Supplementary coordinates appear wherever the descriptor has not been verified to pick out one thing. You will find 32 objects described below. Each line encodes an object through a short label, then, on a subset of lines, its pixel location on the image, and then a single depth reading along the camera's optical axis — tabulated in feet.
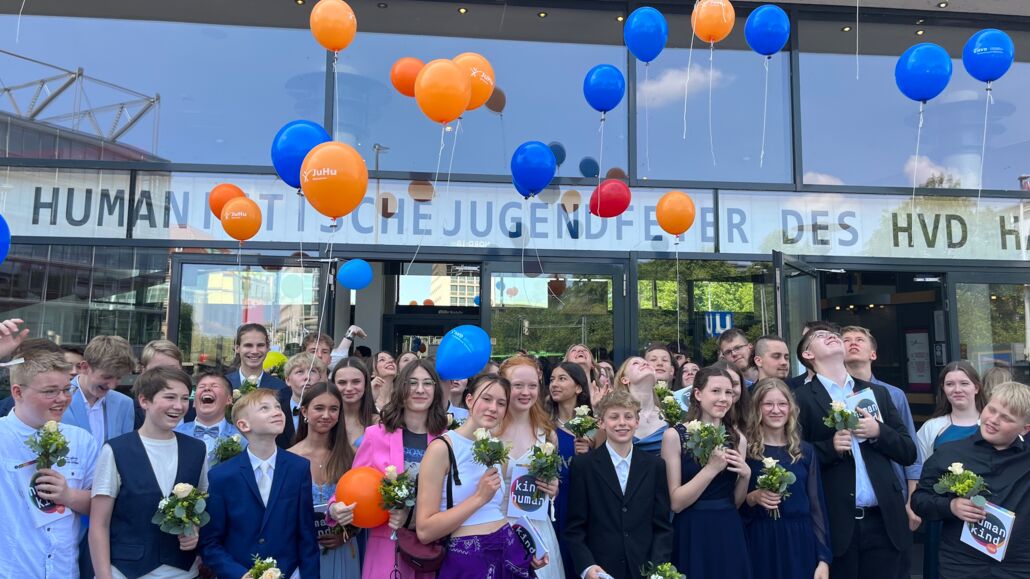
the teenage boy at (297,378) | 15.21
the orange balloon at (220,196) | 23.38
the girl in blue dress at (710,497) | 11.67
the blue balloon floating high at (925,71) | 21.09
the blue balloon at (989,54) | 21.98
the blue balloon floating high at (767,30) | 22.61
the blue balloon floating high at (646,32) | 22.50
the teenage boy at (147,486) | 10.05
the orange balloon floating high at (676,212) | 23.86
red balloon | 24.45
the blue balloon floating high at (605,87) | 23.40
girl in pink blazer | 11.62
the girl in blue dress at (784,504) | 12.12
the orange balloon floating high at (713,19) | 21.98
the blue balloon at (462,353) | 14.30
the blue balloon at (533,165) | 22.25
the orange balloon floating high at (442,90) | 19.21
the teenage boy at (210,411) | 13.05
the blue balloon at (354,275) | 23.30
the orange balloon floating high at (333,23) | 20.33
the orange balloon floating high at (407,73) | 23.48
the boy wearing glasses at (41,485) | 10.08
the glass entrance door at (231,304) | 24.49
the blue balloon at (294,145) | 19.17
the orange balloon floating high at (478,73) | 21.22
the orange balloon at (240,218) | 21.85
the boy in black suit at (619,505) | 11.33
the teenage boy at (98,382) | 13.34
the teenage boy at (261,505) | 10.52
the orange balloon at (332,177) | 16.06
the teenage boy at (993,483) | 10.74
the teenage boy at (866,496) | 13.01
